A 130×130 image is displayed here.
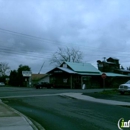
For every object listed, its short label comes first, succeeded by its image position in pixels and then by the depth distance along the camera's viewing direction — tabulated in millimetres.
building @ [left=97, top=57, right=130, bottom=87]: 35902
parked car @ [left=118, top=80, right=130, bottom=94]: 16791
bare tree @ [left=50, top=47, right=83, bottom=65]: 48308
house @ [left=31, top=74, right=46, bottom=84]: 52278
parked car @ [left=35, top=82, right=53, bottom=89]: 32352
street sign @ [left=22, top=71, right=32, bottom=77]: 43929
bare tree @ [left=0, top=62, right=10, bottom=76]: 66418
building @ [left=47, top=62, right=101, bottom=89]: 32752
